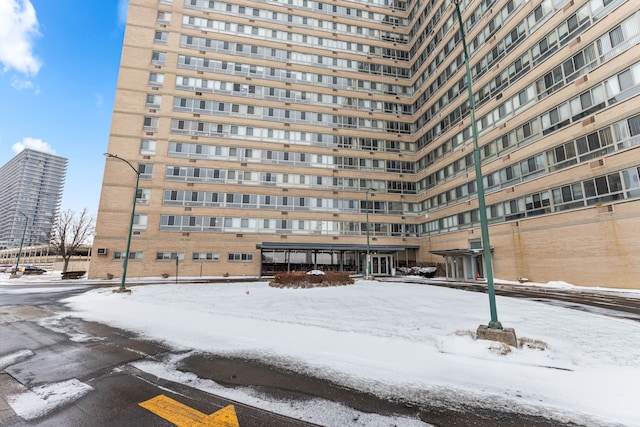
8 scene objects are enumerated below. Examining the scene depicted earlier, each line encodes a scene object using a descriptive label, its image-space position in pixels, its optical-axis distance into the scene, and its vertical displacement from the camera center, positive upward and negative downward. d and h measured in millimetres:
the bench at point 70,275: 31969 -1556
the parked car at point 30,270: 43706 -1403
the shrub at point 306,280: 18875 -1266
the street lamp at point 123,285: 16927 -1460
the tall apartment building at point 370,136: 21219 +13762
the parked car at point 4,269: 53822 -1626
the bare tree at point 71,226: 46062 +6608
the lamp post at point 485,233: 6691 +716
